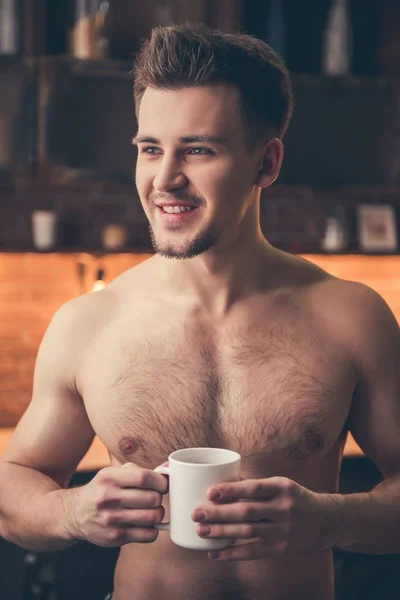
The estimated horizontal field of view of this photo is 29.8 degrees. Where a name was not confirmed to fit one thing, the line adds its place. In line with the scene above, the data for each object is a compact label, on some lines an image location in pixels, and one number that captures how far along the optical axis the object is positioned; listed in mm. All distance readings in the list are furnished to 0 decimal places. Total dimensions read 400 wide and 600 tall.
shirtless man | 1296
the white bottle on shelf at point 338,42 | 3225
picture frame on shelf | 3523
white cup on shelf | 3152
